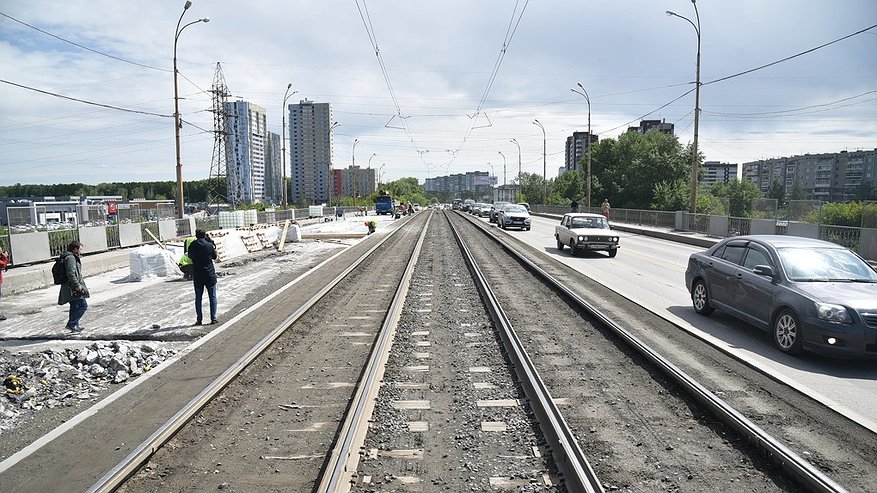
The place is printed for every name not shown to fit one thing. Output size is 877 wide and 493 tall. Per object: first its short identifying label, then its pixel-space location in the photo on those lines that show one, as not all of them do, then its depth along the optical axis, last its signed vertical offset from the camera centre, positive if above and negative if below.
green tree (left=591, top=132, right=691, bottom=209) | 68.31 +4.04
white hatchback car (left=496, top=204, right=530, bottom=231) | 41.25 -1.13
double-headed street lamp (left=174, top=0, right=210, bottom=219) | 25.09 +3.32
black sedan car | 7.24 -1.25
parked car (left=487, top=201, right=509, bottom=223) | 48.97 -0.73
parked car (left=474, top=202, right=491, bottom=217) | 73.60 -1.01
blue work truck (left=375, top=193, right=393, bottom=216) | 85.56 -0.24
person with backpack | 9.78 -1.37
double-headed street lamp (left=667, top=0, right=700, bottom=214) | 31.22 +2.00
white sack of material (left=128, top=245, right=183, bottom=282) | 16.89 -1.69
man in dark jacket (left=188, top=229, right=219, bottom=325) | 10.41 -1.09
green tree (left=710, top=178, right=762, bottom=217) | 79.38 +1.46
